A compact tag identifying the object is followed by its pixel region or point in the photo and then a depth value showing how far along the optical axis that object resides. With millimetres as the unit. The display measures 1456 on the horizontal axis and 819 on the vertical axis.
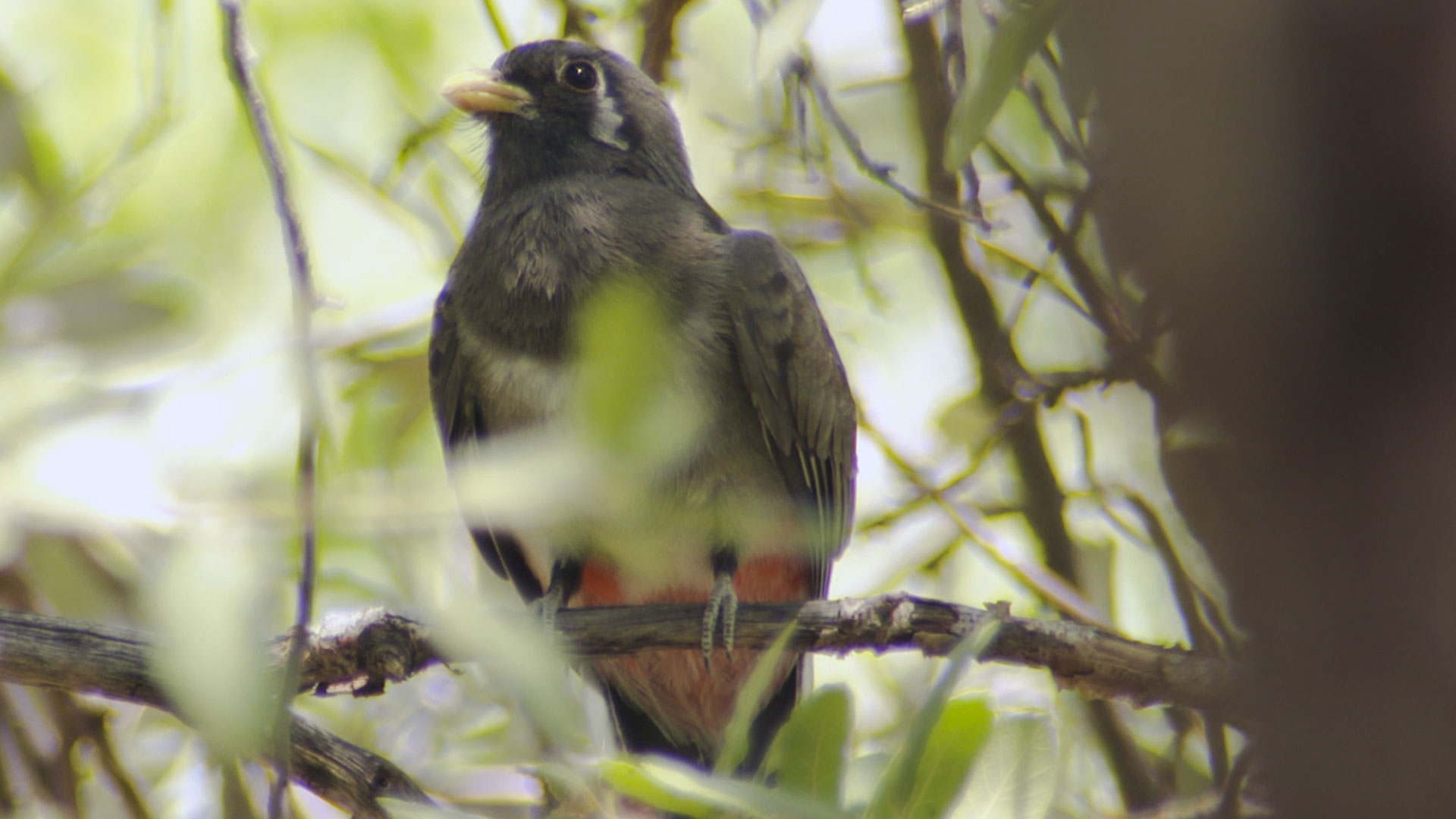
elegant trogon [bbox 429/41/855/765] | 7832
